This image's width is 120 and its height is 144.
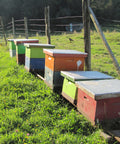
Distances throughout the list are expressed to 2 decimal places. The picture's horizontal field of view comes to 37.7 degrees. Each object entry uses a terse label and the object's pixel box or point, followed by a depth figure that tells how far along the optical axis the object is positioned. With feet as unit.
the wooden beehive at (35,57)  15.02
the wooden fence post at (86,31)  13.14
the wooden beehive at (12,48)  23.23
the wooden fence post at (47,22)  20.59
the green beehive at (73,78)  9.52
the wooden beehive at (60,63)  11.28
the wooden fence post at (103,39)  11.89
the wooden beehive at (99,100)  7.53
